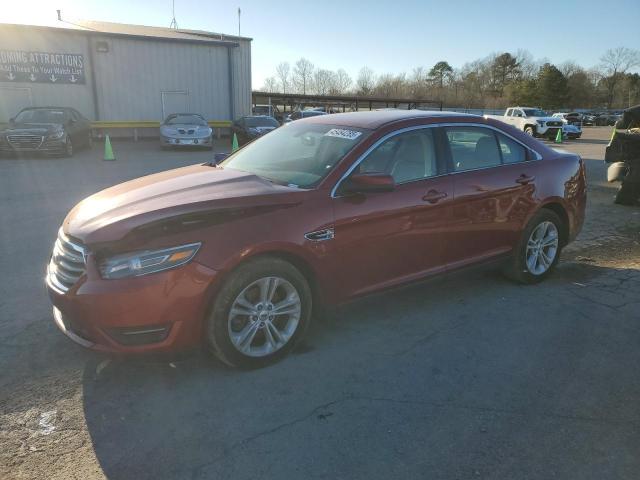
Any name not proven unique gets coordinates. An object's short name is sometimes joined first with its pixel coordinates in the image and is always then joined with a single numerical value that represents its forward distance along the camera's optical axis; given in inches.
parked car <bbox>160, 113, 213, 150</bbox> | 744.3
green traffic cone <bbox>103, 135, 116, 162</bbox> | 633.0
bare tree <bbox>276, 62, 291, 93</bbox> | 4197.8
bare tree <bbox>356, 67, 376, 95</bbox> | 3932.1
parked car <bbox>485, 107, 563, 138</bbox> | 1147.1
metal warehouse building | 879.1
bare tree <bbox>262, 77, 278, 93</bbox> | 4057.1
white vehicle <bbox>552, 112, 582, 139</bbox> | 1187.3
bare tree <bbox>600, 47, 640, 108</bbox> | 3503.9
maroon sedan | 119.8
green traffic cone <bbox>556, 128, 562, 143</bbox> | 1091.9
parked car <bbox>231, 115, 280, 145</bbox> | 861.2
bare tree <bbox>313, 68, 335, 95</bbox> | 4220.0
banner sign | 866.1
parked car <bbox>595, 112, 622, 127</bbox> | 2214.6
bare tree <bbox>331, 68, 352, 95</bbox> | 4138.3
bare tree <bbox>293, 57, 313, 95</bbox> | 4281.7
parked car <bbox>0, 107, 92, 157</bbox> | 600.1
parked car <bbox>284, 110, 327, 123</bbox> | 1126.7
